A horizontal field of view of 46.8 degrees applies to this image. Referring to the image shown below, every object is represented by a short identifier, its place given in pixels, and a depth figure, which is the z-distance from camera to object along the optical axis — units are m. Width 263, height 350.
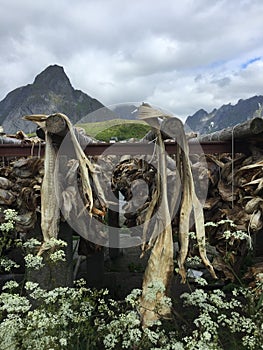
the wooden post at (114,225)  3.50
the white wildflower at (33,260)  1.19
